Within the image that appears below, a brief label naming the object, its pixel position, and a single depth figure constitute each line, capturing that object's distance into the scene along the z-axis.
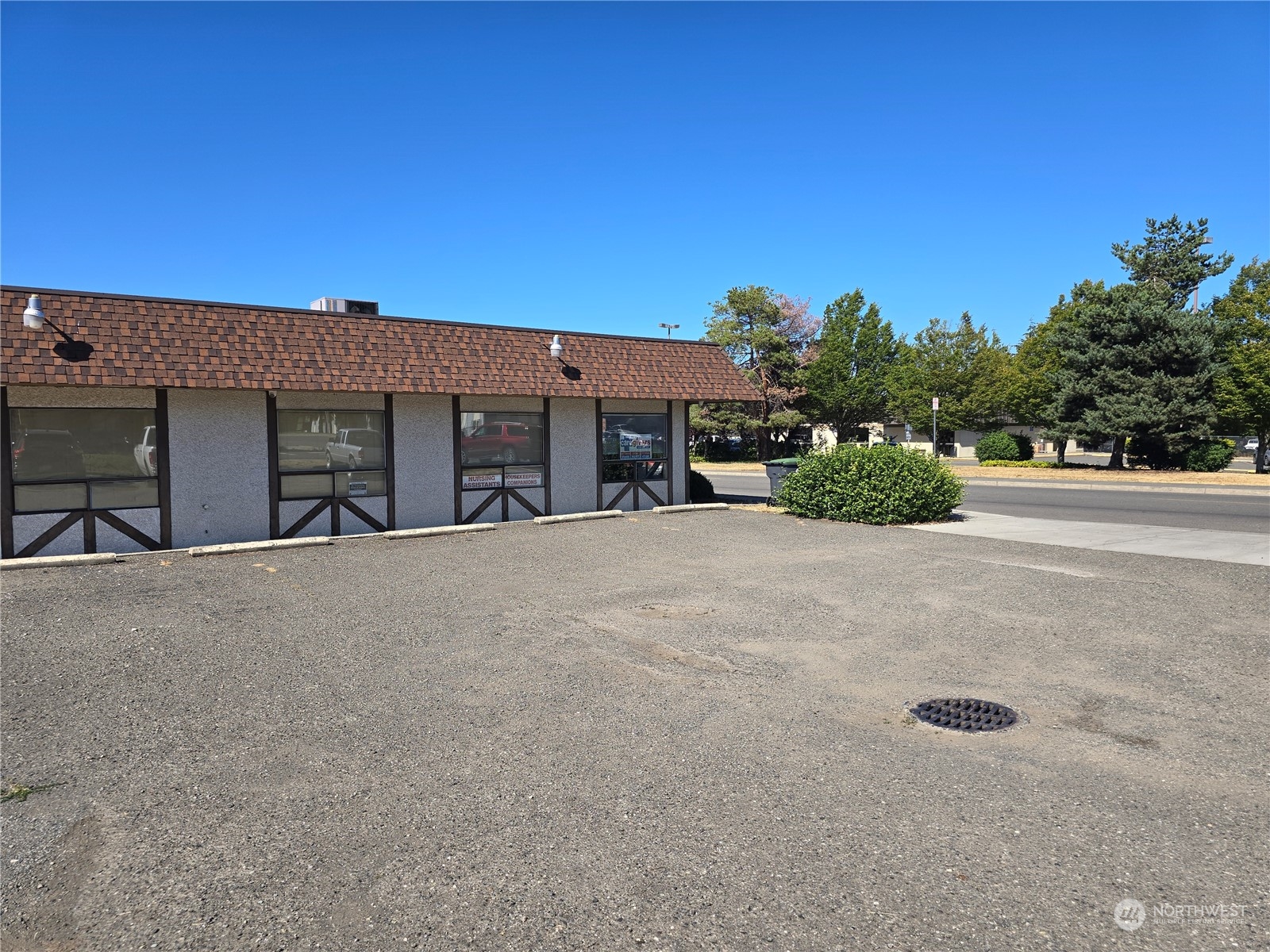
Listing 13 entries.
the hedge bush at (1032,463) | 34.44
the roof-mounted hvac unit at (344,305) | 15.23
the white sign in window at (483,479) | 15.29
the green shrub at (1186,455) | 29.66
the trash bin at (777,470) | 18.39
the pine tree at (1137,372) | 29.67
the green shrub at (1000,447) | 39.28
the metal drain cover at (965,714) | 5.10
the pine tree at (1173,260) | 37.34
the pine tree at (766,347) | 45.44
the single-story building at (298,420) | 11.51
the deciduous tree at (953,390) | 45.34
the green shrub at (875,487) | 15.04
